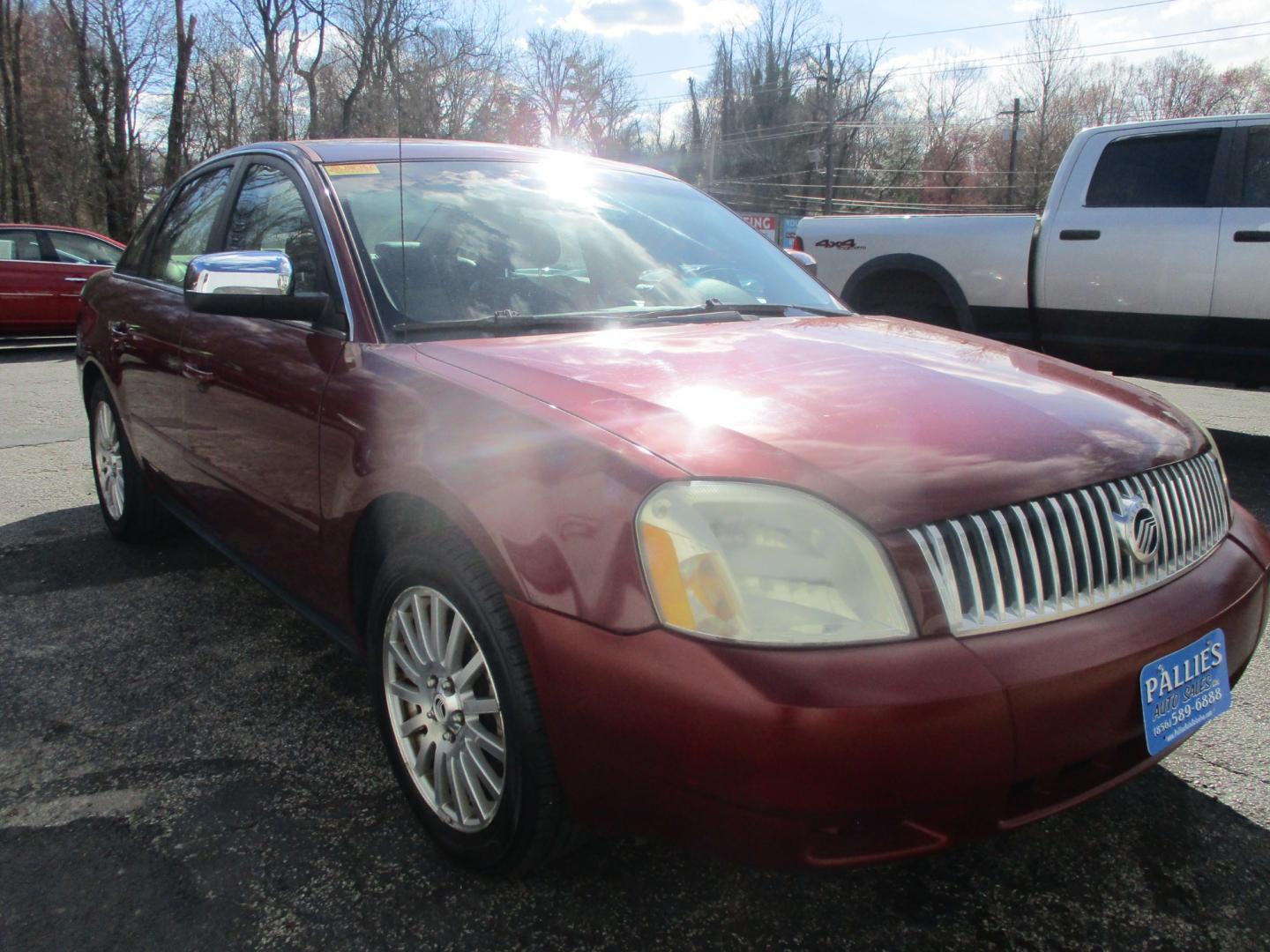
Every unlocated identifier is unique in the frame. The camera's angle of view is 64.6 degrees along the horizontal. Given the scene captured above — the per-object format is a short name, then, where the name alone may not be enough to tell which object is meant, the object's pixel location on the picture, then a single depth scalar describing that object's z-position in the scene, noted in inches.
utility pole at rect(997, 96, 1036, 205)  1386.7
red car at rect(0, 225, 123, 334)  464.4
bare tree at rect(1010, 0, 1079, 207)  1542.8
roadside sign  1061.3
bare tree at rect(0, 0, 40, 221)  1090.4
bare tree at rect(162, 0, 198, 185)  1122.7
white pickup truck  237.1
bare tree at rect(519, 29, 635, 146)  1753.2
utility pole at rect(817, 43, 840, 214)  1300.4
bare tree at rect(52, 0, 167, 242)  1098.1
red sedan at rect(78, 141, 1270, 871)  62.9
